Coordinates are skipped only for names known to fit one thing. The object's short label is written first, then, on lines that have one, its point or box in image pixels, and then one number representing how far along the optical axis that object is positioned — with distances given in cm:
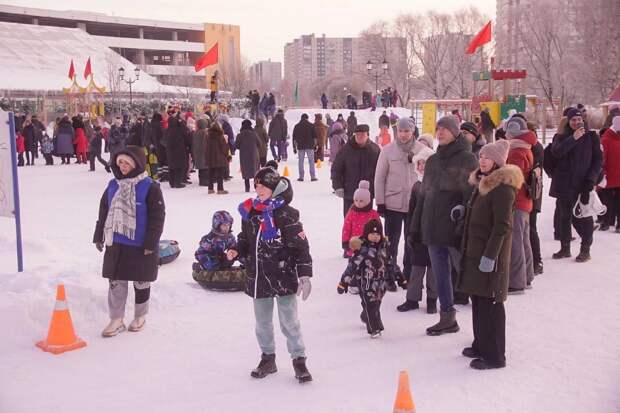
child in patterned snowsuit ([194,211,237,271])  696
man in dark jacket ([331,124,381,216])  800
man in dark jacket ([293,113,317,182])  1694
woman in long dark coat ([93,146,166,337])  543
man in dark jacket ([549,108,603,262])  779
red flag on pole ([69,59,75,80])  3978
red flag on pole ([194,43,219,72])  2208
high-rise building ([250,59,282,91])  18200
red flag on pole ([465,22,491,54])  2050
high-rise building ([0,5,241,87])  7588
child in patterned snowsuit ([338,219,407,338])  539
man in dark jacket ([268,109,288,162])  2106
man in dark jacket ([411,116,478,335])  514
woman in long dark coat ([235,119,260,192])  1435
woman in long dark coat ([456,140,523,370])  455
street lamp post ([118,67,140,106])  4261
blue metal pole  701
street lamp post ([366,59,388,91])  3814
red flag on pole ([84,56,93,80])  3856
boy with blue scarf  450
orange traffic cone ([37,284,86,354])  527
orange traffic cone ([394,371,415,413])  345
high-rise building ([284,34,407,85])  16238
